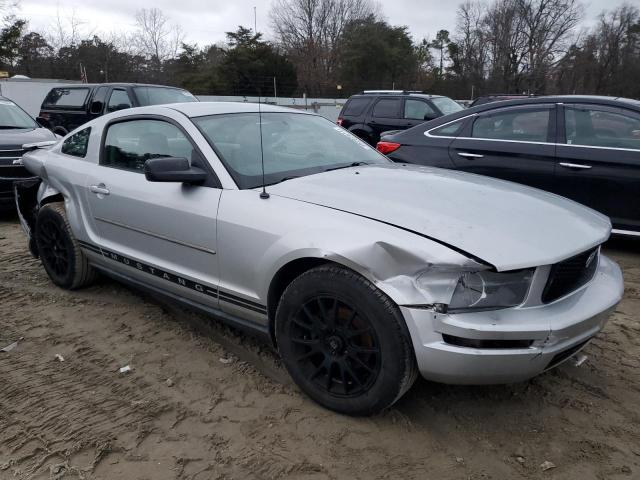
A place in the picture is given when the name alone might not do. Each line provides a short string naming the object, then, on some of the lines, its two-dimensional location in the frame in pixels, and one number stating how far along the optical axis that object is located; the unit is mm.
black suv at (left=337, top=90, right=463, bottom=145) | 10367
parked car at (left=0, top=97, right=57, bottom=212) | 6586
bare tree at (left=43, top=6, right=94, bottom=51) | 35884
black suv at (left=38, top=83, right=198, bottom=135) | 9805
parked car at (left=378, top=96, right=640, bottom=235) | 4711
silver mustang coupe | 2123
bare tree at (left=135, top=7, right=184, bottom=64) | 41000
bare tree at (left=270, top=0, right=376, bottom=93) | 46438
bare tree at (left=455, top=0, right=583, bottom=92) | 53875
